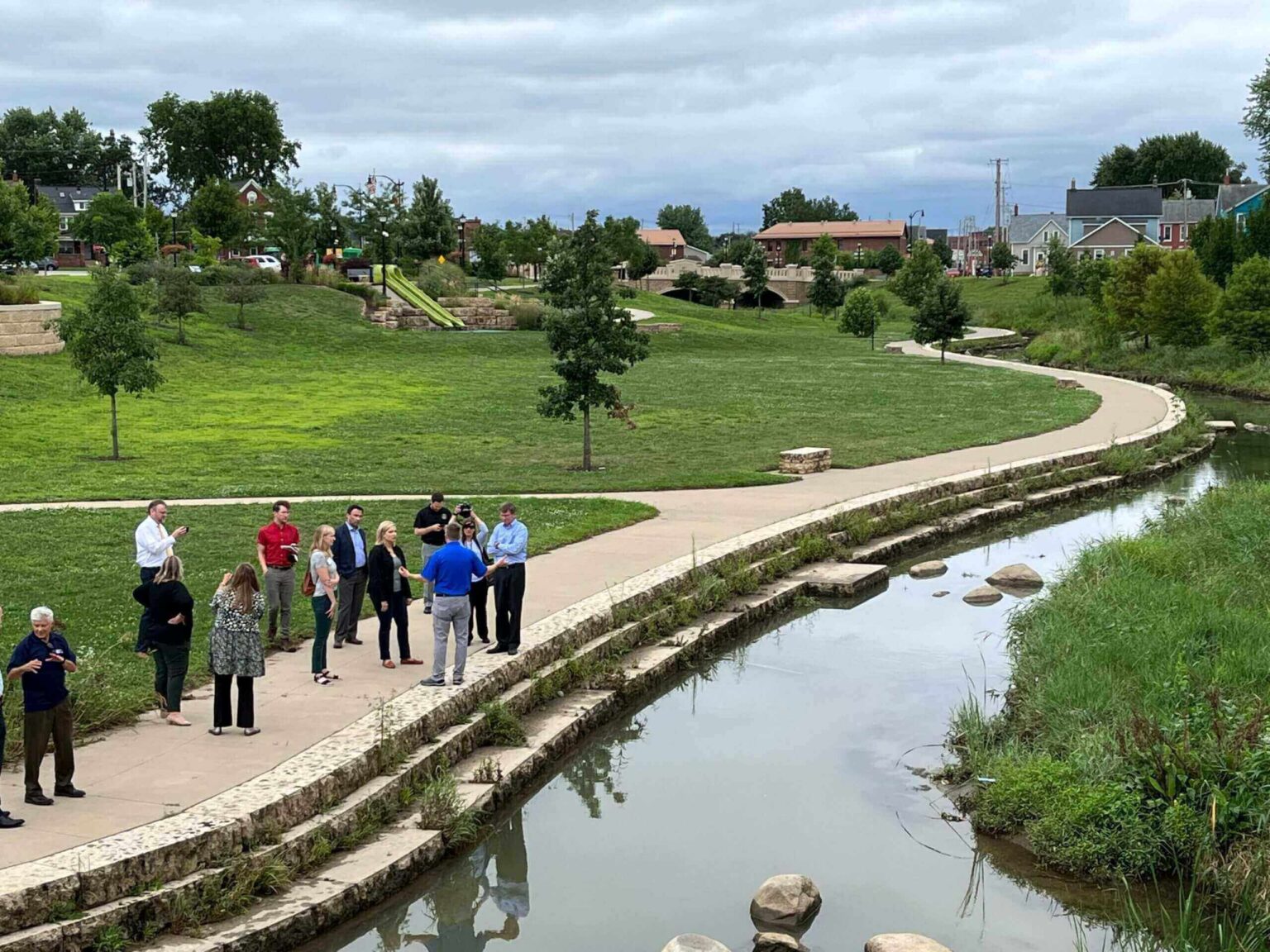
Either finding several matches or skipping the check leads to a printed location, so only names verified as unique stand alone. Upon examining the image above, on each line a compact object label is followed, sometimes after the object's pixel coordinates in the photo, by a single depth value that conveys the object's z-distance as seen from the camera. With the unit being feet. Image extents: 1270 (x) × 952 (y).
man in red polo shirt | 48.42
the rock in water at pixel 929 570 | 72.47
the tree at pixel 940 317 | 204.64
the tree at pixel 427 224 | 287.89
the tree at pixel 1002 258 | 393.70
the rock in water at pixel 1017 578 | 68.80
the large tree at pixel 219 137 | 384.06
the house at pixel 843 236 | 561.84
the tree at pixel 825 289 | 320.29
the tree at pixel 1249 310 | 172.65
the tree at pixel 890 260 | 467.52
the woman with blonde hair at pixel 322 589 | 45.03
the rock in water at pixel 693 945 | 31.24
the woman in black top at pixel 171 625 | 40.32
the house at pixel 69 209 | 335.30
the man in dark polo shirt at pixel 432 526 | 52.54
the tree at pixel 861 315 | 257.75
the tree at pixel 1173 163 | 467.93
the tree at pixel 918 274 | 307.78
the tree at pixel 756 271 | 339.77
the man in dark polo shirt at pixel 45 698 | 34.53
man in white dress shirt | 46.14
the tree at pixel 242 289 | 192.03
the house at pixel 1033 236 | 453.58
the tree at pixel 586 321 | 91.40
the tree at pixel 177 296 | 170.91
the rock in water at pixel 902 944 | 31.86
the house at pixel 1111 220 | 409.69
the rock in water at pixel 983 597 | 65.98
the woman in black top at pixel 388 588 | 47.70
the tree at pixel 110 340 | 100.17
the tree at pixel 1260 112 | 283.38
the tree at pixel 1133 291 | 201.35
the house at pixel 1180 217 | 398.21
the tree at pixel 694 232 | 649.61
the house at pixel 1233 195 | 370.39
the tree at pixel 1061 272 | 296.30
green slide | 223.84
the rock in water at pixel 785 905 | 34.40
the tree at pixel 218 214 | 276.82
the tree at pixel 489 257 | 287.07
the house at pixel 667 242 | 559.79
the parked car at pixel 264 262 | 260.83
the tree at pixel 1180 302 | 188.85
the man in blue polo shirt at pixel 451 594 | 43.88
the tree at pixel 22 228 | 184.65
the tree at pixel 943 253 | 508.65
